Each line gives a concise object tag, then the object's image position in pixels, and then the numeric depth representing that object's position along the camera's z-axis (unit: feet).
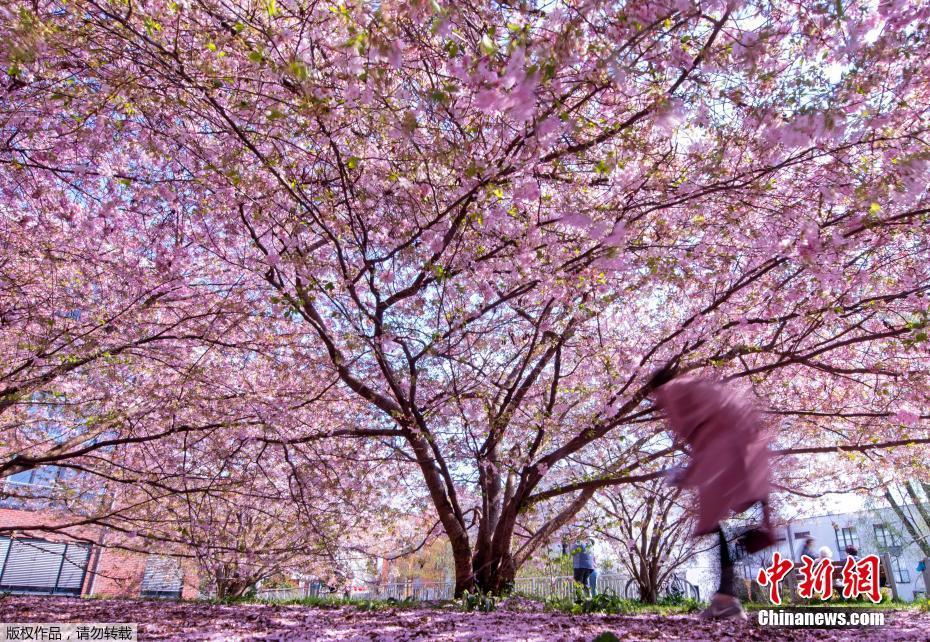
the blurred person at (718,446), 8.89
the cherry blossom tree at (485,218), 12.03
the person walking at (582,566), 37.35
